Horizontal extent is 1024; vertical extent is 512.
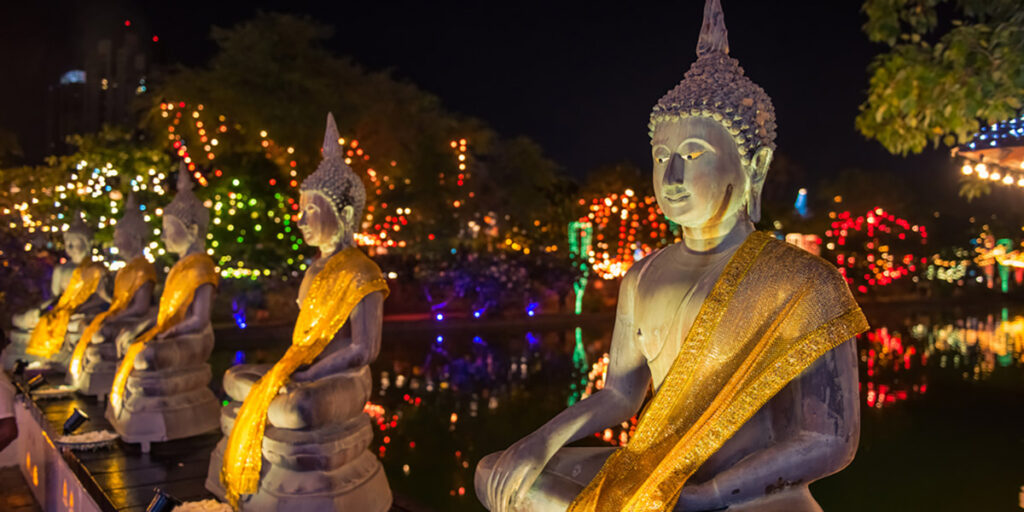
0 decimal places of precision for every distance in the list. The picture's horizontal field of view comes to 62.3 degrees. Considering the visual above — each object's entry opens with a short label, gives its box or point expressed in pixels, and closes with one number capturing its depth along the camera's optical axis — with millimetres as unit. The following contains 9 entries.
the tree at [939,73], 5066
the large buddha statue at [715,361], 2203
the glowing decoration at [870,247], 28188
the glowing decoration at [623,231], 22781
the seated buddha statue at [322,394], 4672
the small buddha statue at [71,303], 9586
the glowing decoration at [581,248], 23791
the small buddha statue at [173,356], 6793
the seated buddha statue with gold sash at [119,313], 8125
